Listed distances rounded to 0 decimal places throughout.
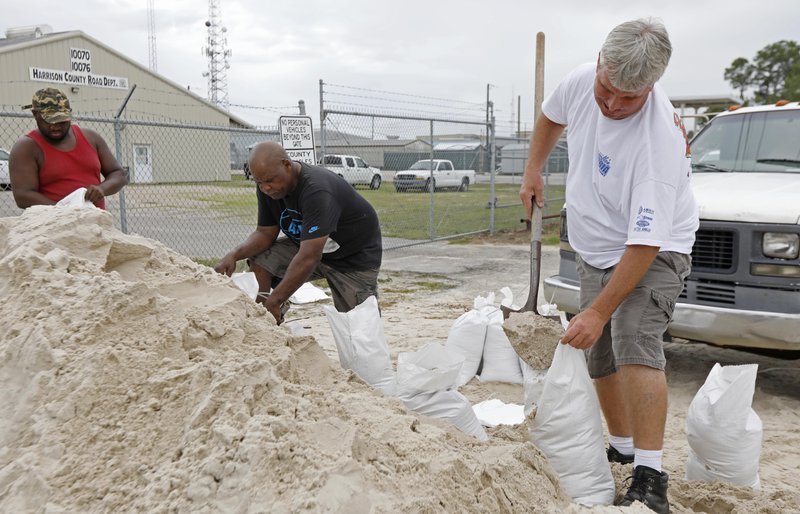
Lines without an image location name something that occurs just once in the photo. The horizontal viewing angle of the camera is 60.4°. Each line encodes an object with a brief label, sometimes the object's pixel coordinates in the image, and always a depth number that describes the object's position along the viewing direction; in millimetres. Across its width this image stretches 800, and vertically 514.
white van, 4102
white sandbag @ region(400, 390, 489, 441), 2988
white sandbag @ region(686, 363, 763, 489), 2818
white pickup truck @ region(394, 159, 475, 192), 11719
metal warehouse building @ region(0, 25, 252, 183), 17422
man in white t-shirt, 2449
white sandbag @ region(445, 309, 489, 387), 4762
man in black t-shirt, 3754
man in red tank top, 4113
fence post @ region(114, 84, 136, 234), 6598
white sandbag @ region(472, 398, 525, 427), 3879
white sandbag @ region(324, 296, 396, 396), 3471
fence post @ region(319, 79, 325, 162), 8797
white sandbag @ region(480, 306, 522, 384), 4684
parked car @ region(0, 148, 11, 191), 12306
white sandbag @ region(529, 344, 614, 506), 2674
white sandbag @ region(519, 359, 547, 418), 3234
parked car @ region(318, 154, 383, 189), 9805
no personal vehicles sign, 7757
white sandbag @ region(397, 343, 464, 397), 2986
